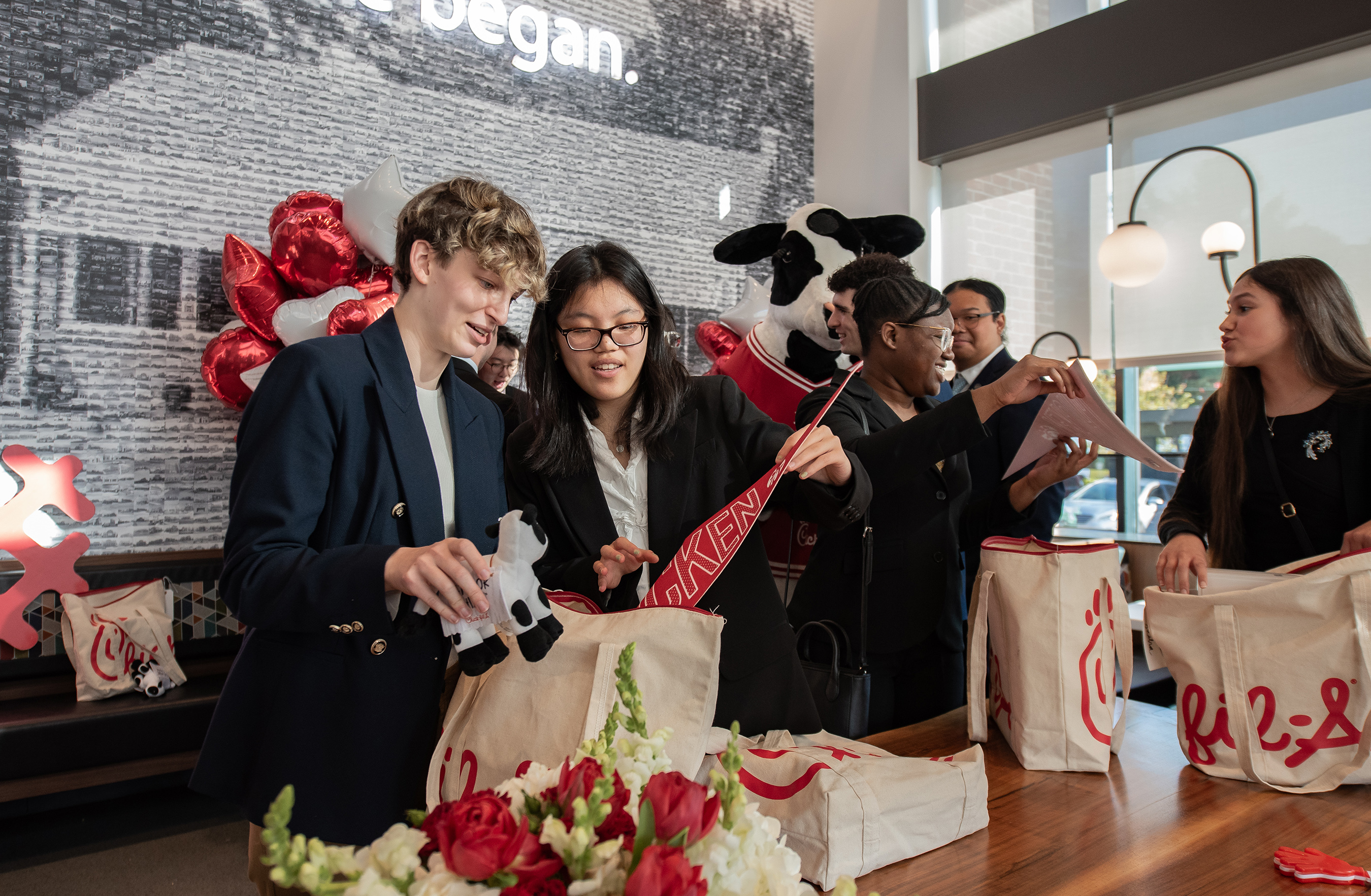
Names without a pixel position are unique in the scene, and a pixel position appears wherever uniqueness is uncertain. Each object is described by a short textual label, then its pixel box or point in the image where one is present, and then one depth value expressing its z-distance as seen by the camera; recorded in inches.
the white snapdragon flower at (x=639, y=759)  24.1
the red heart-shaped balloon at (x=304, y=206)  134.3
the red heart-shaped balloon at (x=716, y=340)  173.5
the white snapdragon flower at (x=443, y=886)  20.2
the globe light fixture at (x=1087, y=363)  173.3
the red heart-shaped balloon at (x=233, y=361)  130.3
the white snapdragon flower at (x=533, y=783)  24.3
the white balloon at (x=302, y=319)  127.6
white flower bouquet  19.7
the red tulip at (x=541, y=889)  20.2
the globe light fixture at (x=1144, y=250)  165.3
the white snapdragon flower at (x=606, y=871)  20.8
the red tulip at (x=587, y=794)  22.0
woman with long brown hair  67.0
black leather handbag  60.9
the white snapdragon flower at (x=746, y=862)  21.5
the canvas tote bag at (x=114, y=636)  120.6
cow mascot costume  126.3
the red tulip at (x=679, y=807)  21.0
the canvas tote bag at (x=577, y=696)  41.7
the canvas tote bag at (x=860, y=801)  37.4
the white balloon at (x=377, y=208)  129.7
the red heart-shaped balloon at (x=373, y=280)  135.6
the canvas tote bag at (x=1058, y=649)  51.3
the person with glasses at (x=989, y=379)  96.9
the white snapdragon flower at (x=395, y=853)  20.1
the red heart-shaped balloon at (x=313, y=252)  130.9
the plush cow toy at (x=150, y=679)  123.4
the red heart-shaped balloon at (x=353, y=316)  126.7
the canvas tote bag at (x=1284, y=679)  49.1
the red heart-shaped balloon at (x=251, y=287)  130.3
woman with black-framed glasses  53.5
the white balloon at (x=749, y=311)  168.9
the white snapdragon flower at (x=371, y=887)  19.3
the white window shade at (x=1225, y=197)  151.3
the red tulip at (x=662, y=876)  19.6
